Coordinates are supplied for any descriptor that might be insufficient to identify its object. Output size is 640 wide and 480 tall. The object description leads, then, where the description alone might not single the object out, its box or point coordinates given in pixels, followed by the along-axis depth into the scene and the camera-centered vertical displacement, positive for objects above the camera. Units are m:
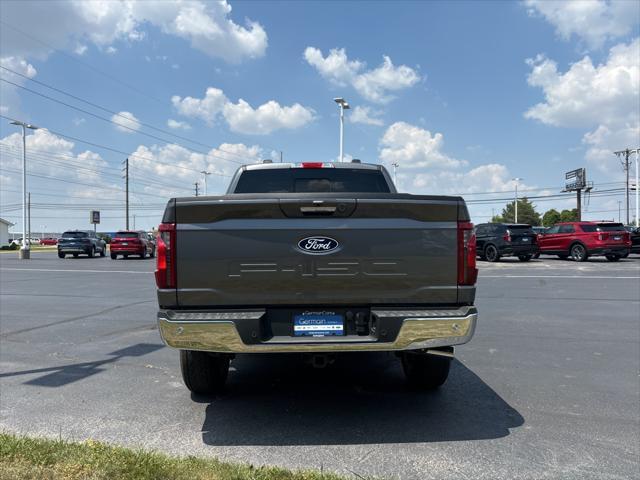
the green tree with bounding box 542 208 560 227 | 94.59 +3.61
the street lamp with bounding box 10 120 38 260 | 33.12 +4.04
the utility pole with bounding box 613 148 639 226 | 63.26 +10.33
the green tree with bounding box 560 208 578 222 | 91.19 +3.91
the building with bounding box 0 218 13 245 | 79.16 +0.90
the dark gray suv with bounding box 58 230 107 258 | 30.22 -0.42
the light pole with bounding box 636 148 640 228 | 44.88 +3.26
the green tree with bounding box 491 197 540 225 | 100.50 +4.73
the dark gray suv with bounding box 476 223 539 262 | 22.19 -0.25
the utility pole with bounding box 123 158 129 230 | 58.05 +5.80
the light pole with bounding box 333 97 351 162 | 29.50 +7.12
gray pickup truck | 3.47 -0.27
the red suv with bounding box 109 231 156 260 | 28.41 -0.45
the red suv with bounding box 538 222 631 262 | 21.70 -0.22
